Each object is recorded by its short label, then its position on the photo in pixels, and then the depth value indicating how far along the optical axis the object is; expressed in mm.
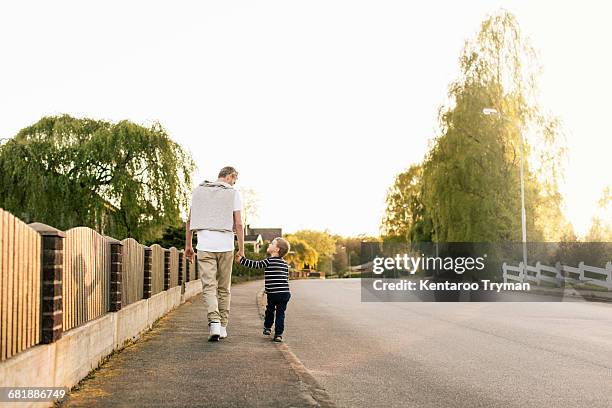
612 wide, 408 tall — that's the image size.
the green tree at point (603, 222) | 36028
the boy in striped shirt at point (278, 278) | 9500
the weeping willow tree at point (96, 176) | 29891
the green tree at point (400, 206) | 59288
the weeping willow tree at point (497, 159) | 31656
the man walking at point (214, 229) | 8938
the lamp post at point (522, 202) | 30203
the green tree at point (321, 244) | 127750
